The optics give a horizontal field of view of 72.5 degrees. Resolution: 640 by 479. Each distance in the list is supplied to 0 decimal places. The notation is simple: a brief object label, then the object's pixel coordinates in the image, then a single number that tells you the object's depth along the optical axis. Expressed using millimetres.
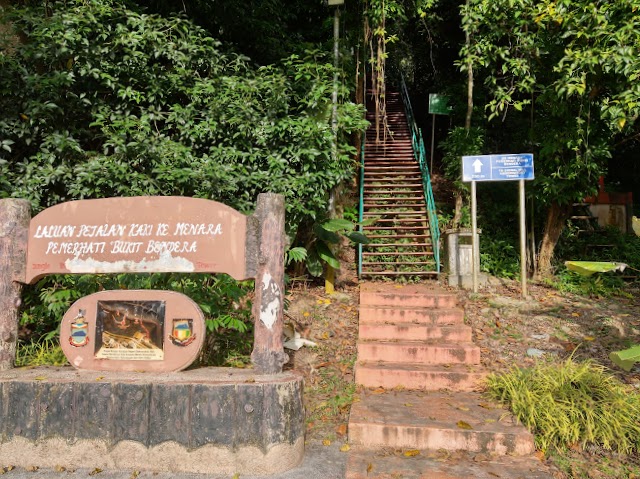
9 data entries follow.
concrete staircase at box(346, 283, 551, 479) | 3256
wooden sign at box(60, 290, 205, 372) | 3309
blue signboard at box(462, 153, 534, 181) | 6711
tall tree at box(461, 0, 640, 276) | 5857
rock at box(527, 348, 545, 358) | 4871
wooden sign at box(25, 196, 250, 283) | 3311
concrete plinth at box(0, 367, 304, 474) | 3039
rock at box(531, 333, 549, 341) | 5266
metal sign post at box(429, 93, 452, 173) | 11609
